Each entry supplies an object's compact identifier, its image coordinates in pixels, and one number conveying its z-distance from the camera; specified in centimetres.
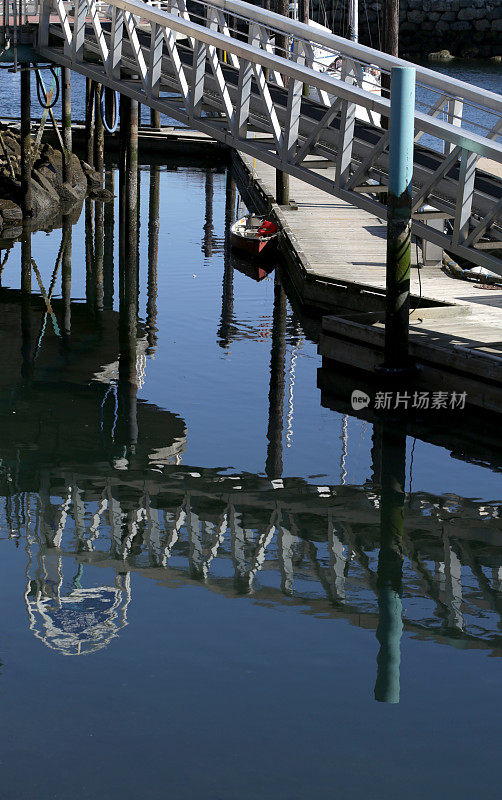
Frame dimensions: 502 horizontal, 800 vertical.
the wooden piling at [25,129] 2805
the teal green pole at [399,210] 1456
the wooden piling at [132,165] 2386
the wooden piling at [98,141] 3251
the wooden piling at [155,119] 4736
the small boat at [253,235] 2555
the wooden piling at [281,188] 2791
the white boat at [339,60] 4559
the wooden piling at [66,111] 3031
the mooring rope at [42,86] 2583
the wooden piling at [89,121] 3428
